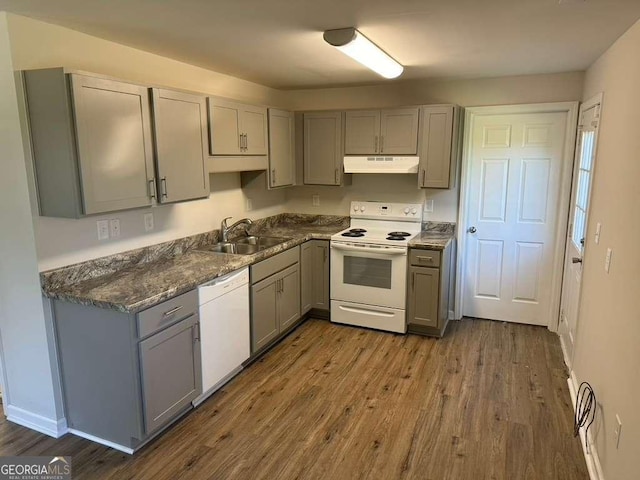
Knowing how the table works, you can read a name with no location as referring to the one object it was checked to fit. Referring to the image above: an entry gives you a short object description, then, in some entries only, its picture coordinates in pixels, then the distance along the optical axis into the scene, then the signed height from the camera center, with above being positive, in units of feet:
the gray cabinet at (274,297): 11.41 -3.66
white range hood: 13.52 +0.00
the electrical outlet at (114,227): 9.34 -1.32
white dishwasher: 9.51 -3.71
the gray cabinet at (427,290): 12.77 -3.65
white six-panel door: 13.17 -1.53
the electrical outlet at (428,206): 14.57 -1.37
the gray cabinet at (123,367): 7.77 -3.69
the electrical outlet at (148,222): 10.22 -1.31
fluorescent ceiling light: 7.95 +2.27
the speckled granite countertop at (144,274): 7.85 -2.27
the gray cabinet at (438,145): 13.00 +0.56
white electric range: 13.20 -3.29
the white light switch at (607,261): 7.52 -1.67
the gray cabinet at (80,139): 7.34 +0.44
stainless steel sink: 12.42 -2.31
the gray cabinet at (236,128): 10.70 +0.94
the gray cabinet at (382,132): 13.44 +1.00
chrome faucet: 12.84 -1.85
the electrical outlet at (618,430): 6.29 -3.79
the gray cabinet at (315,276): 13.99 -3.56
